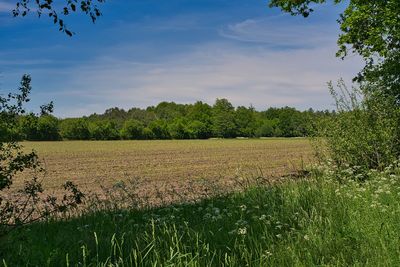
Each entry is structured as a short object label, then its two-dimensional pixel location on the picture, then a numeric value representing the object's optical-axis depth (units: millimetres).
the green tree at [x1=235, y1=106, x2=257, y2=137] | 154375
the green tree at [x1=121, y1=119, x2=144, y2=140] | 136875
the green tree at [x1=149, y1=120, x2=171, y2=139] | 140250
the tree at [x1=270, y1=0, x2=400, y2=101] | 16484
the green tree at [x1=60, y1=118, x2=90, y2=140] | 131500
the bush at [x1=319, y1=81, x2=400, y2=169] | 12547
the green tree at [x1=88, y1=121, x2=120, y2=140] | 134875
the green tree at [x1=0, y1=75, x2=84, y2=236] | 5707
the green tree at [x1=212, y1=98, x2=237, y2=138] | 154375
